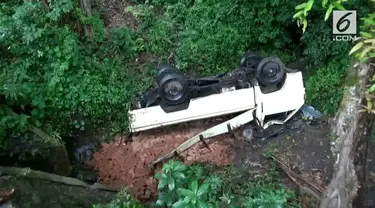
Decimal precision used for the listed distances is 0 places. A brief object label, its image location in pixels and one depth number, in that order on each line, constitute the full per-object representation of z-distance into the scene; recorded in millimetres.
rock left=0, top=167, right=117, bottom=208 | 3605
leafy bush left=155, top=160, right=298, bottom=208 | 3609
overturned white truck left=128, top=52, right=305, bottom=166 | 5285
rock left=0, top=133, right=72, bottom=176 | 4586
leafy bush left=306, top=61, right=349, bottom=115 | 5652
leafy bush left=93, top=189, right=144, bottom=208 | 3798
